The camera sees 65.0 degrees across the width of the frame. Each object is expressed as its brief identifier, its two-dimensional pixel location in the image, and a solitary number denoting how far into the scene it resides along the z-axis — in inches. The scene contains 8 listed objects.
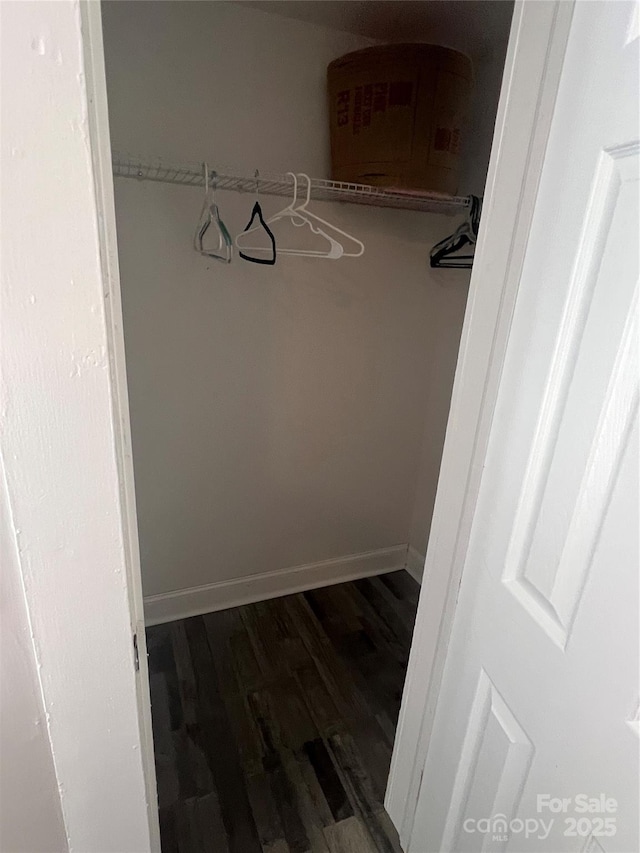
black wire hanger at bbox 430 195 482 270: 72.2
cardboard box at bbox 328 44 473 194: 56.8
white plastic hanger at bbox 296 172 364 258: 64.2
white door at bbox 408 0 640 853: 25.1
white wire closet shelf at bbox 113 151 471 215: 57.5
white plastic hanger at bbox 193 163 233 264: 60.8
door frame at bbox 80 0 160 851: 19.2
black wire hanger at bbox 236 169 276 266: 63.1
